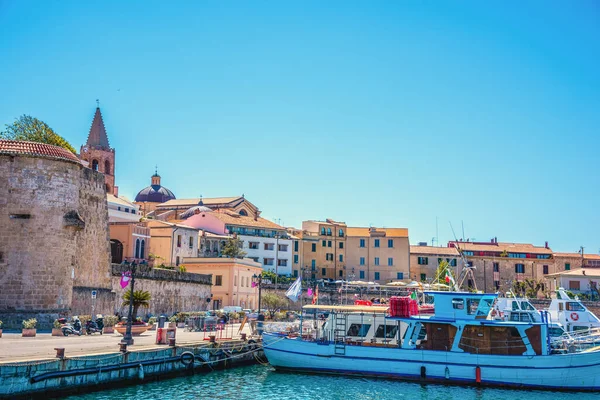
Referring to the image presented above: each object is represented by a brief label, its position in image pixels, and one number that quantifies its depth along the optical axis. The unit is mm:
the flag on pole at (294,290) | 31859
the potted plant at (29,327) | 27467
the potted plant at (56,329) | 28922
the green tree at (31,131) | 50312
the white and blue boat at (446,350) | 26188
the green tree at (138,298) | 31547
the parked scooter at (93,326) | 30467
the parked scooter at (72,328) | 29062
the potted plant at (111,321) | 31969
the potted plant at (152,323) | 35512
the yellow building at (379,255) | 76250
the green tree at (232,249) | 64438
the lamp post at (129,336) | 25109
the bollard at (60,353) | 19734
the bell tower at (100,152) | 83062
